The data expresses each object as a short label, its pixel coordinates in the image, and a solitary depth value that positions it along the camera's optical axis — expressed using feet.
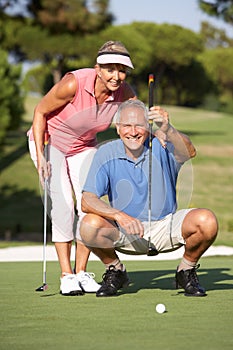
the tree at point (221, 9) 97.55
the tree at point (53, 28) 101.81
